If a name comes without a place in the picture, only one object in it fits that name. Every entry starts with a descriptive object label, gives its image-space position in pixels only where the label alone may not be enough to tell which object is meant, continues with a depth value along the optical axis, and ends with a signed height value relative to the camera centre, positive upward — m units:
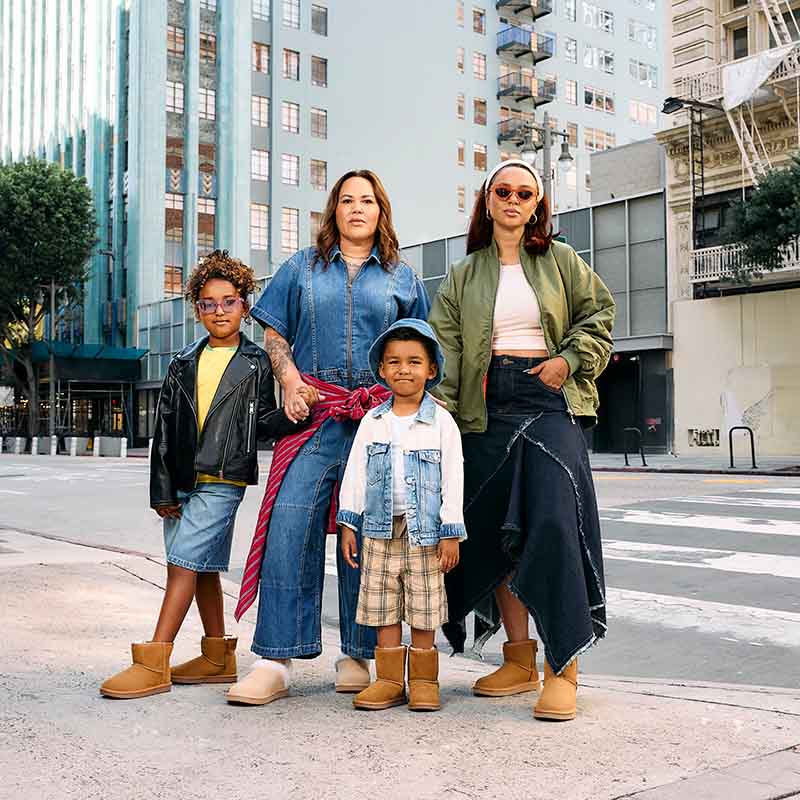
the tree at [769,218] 22.66 +4.69
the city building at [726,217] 26.53 +5.74
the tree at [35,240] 45.41 +8.38
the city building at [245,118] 51.34 +16.86
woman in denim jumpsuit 4.16 +0.28
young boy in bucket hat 3.88 -0.34
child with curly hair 4.27 -0.14
